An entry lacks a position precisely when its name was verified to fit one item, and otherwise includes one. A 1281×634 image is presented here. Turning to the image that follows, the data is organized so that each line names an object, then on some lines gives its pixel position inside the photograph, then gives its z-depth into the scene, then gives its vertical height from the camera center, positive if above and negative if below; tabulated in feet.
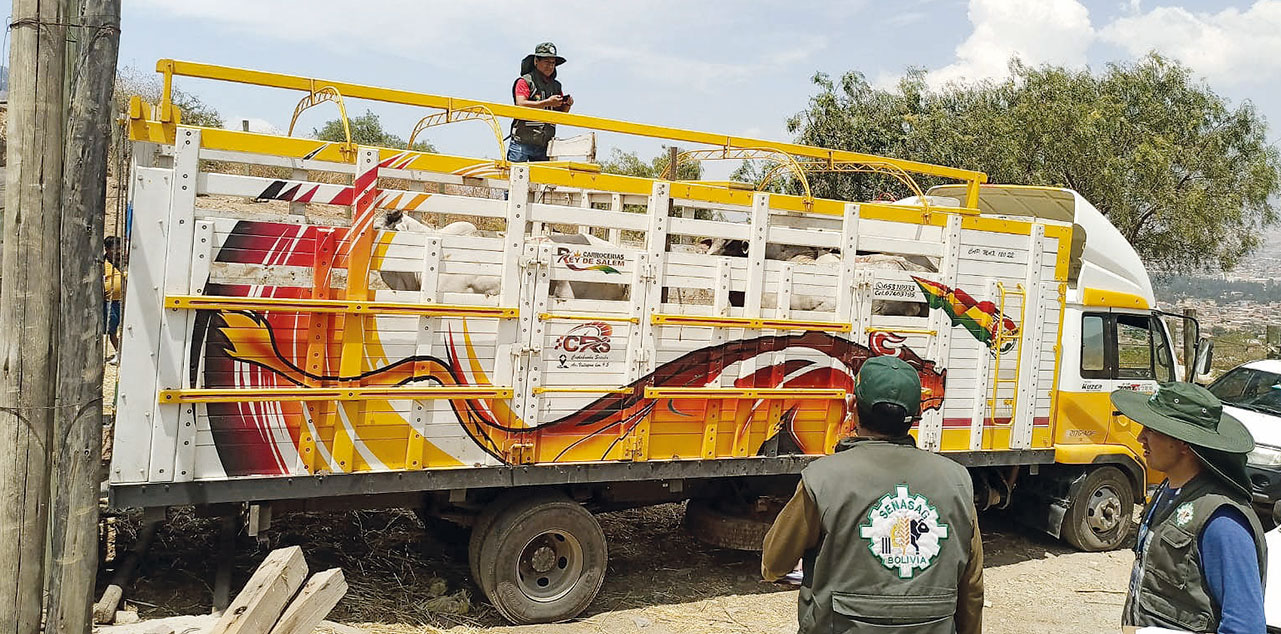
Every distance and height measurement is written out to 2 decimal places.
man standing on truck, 23.53 +4.64
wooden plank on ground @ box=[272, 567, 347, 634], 11.46 -4.04
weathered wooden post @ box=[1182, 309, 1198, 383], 28.40 -0.34
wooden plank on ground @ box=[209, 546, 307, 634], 11.33 -3.94
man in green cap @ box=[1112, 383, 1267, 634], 9.30 -2.00
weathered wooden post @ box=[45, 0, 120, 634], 12.61 -1.06
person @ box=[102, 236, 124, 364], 16.03 -0.59
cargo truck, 15.56 -0.90
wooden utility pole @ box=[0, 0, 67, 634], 12.26 -0.63
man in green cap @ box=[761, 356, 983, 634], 9.18 -2.13
